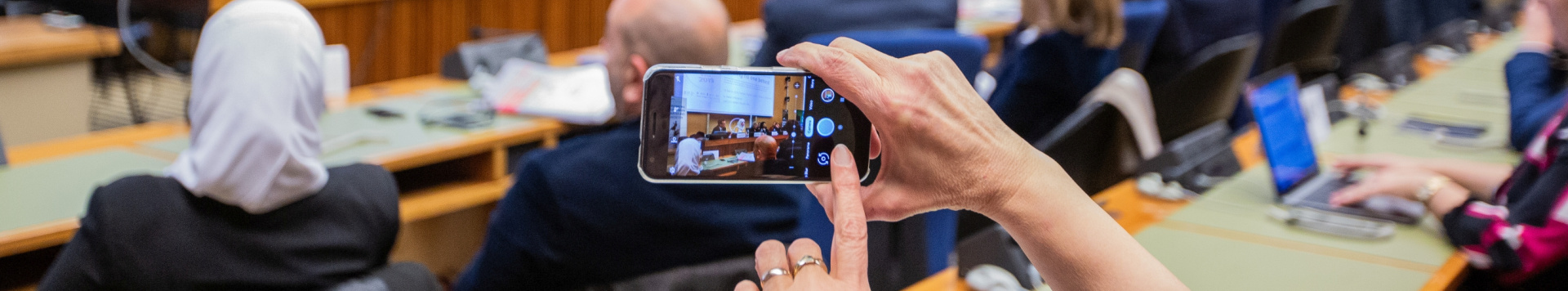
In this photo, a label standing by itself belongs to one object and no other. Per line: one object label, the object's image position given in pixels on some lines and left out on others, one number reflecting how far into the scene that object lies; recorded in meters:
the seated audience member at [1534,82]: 2.71
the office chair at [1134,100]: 2.08
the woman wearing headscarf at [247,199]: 1.40
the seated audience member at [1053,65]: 2.70
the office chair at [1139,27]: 2.98
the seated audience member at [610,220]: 1.53
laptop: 2.12
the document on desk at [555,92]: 3.17
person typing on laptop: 1.78
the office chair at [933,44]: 2.43
